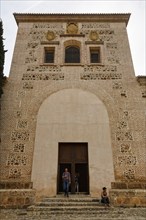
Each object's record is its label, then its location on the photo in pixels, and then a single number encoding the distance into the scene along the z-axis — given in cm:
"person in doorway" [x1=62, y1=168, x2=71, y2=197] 608
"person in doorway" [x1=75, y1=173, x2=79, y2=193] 674
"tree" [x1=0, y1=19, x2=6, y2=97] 760
